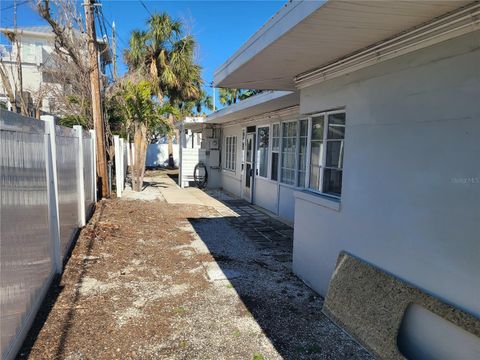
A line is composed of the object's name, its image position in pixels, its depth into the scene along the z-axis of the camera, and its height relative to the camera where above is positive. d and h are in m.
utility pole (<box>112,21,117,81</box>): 15.09 +3.96
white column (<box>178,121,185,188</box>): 14.45 -1.14
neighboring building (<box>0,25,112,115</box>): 16.61 +4.04
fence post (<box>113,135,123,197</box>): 10.49 -0.86
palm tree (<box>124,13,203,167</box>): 19.62 +4.86
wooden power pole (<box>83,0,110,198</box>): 9.27 +1.26
